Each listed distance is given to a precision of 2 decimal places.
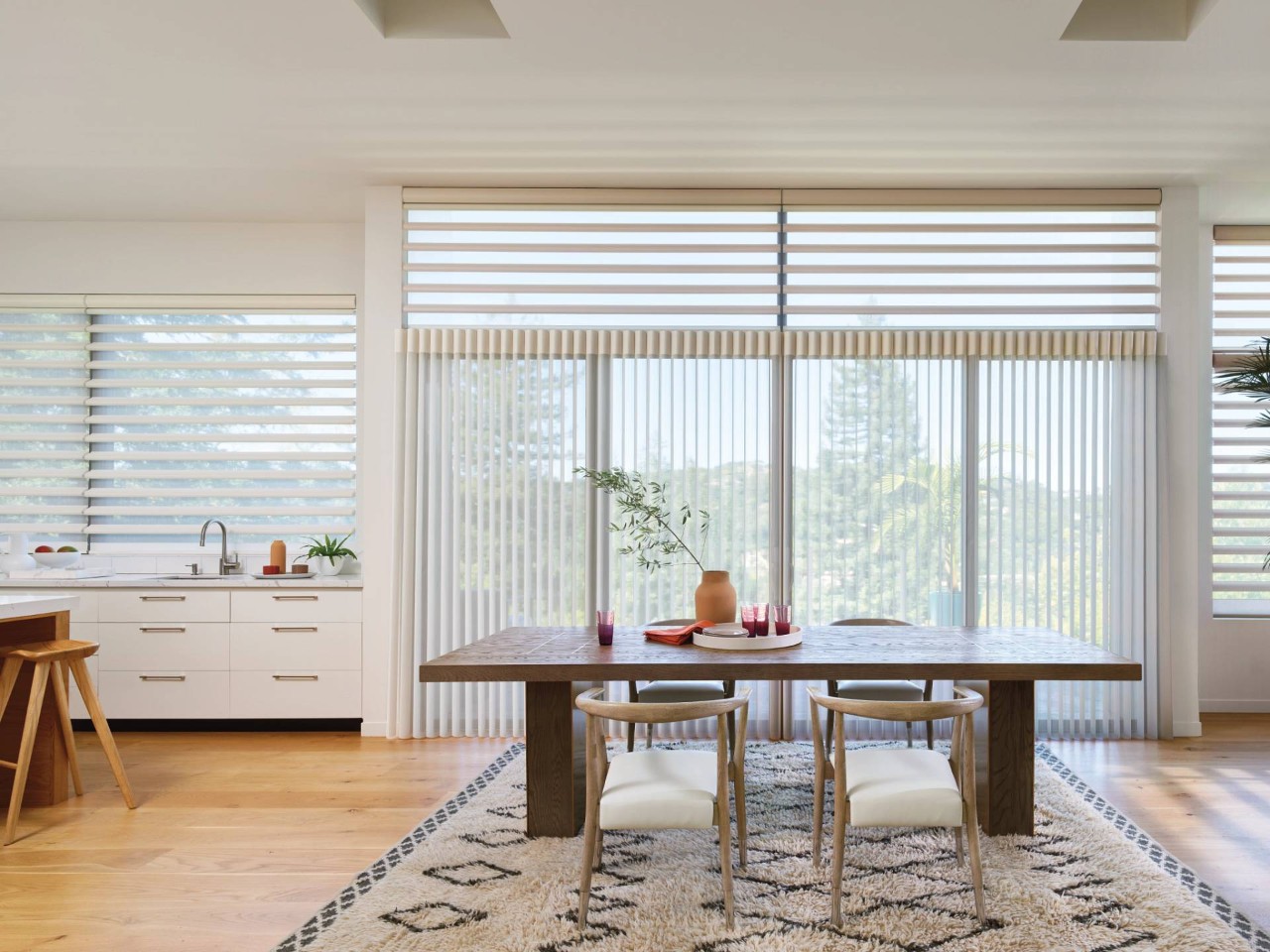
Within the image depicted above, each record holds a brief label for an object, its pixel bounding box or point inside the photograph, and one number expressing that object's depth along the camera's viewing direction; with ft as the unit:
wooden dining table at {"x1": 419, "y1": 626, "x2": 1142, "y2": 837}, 9.68
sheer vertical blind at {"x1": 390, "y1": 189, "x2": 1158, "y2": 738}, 15.55
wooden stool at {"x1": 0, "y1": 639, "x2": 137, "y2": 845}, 11.03
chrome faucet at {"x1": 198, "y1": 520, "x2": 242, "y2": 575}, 16.87
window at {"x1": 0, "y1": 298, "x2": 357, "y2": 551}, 17.58
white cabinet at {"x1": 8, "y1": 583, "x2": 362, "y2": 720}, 15.53
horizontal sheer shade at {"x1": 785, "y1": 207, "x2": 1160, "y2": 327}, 15.80
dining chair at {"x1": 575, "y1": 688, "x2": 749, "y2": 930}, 8.05
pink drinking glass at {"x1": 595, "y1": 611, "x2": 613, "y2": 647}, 10.99
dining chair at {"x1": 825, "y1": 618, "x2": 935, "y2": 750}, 11.85
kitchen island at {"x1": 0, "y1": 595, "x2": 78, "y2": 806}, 12.09
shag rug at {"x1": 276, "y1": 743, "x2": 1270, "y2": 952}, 8.10
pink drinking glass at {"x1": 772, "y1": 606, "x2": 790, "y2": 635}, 11.01
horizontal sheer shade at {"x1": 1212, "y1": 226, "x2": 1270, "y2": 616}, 17.56
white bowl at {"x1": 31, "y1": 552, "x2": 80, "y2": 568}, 16.42
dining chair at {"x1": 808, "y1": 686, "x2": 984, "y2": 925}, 8.20
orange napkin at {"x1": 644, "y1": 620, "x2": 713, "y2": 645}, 11.05
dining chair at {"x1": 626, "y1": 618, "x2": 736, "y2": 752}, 11.76
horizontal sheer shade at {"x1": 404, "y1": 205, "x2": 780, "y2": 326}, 15.90
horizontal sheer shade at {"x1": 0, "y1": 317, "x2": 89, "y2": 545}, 17.56
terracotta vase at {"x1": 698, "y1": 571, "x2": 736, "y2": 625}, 11.39
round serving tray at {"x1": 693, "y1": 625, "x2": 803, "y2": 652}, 10.52
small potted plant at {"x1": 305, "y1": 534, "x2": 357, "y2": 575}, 16.90
